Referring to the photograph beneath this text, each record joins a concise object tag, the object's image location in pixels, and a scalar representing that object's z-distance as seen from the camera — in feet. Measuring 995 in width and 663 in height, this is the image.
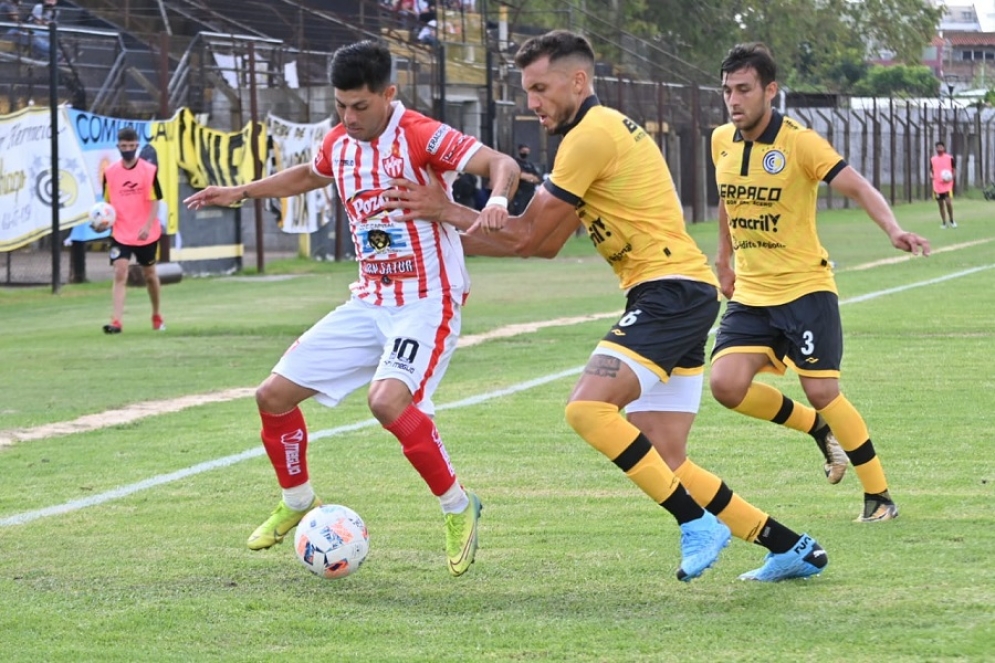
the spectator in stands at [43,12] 103.40
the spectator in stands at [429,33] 132.77
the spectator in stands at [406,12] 140.37
